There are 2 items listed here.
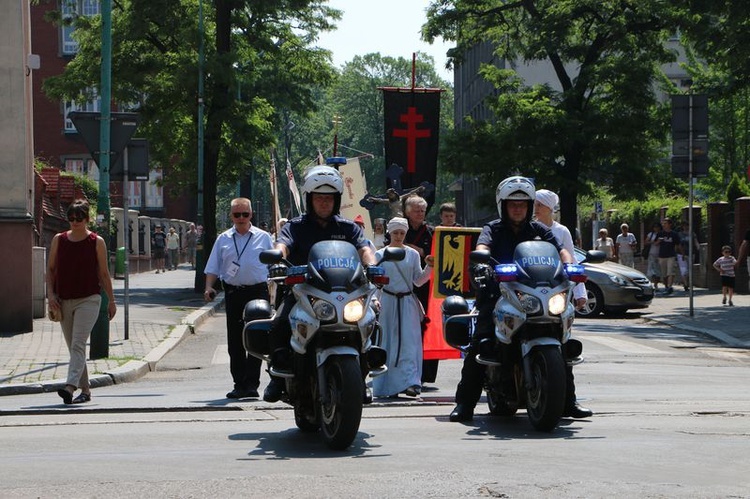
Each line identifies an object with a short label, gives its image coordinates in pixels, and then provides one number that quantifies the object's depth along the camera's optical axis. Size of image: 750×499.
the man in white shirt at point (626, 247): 38.34
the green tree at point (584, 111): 39.09
